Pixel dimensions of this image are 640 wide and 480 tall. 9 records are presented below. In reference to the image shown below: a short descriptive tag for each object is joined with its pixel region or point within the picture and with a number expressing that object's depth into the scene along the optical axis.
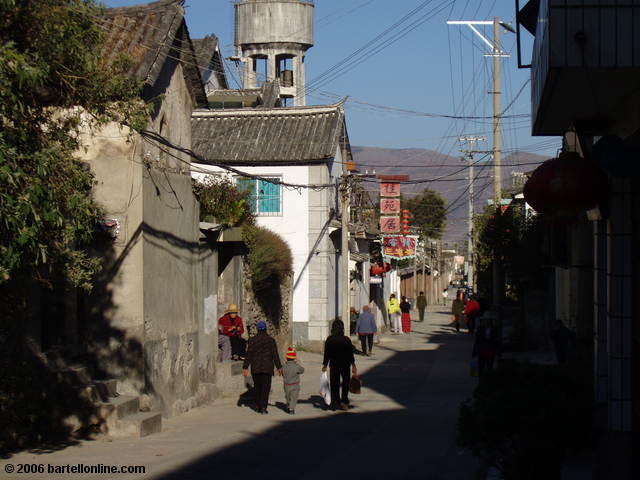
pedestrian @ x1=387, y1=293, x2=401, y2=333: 43.19
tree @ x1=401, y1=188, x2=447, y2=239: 101.81
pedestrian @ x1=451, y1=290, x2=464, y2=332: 44.59
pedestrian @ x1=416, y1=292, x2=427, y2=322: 52.16
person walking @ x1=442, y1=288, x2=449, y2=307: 91.79
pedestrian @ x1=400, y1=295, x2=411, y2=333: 43.56
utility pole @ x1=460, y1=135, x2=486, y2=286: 56.78
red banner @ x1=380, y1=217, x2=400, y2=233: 38.16
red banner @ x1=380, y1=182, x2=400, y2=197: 37.75
